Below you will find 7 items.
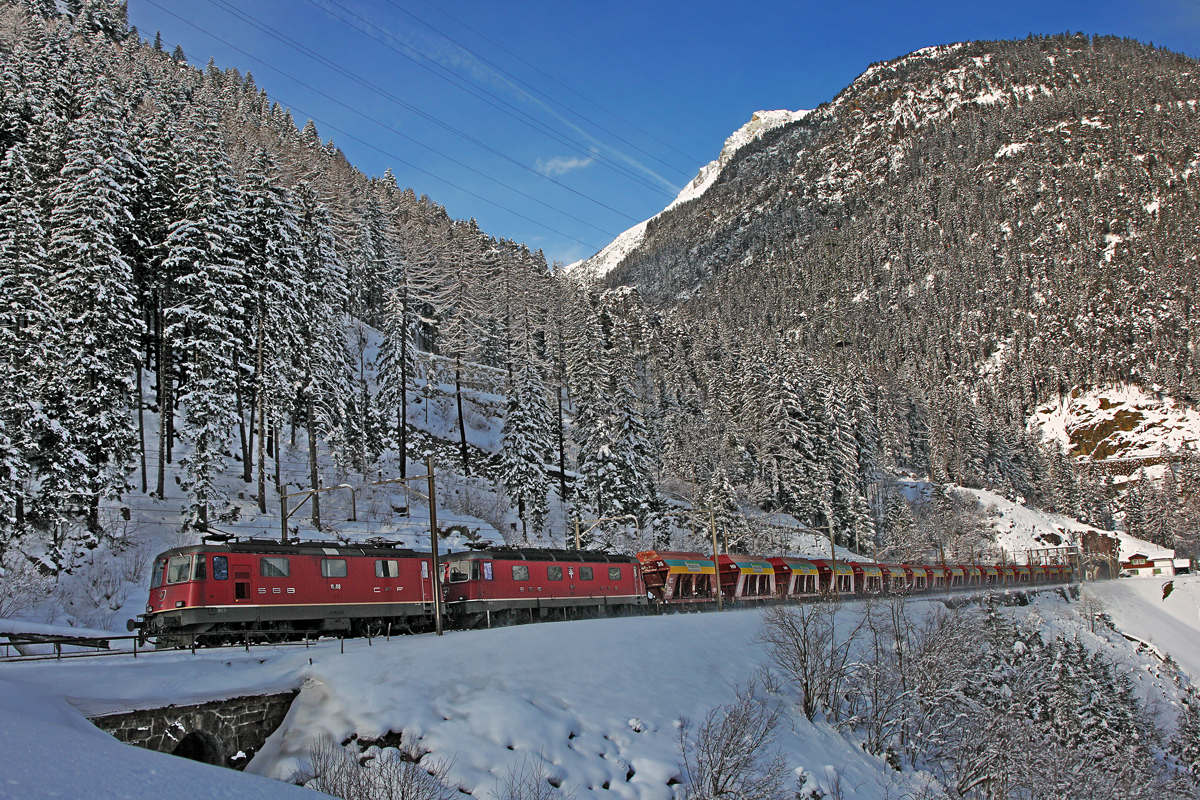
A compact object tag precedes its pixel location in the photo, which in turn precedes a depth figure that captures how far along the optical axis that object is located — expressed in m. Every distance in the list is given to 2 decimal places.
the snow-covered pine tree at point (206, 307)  33.28
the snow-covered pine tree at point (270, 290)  38.00
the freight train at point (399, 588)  23.17
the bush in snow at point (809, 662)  28.41
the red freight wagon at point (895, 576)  57.91
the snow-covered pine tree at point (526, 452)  54.25
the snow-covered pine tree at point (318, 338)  39.81
